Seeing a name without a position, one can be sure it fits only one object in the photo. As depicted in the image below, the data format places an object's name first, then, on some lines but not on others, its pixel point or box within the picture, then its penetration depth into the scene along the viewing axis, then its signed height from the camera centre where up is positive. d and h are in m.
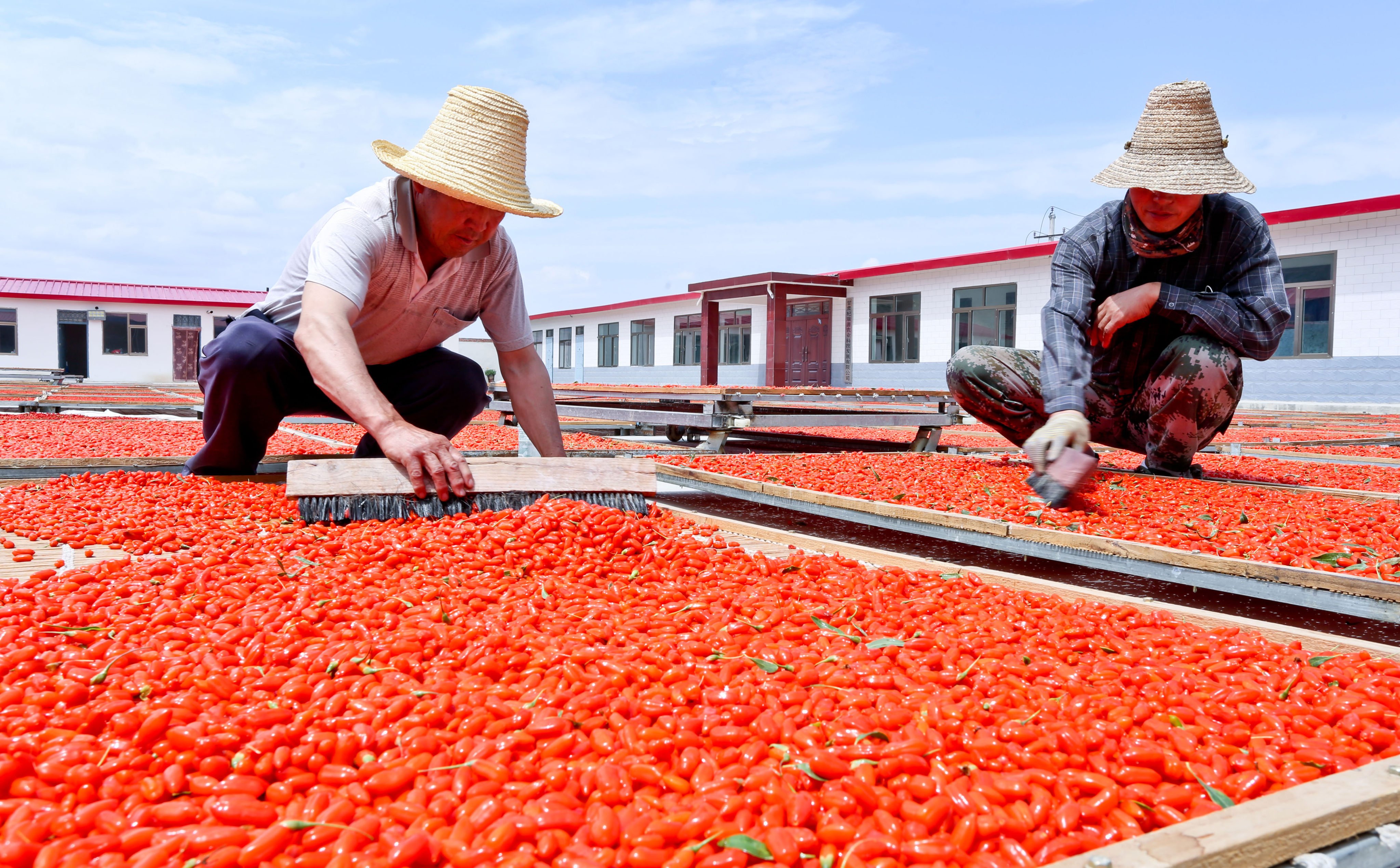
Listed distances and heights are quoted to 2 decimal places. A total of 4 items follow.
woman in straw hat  3.45 +0.40
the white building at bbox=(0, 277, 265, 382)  31.20 +2.08
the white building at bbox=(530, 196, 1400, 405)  14.34 +1.71
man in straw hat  2.93 +0.27
